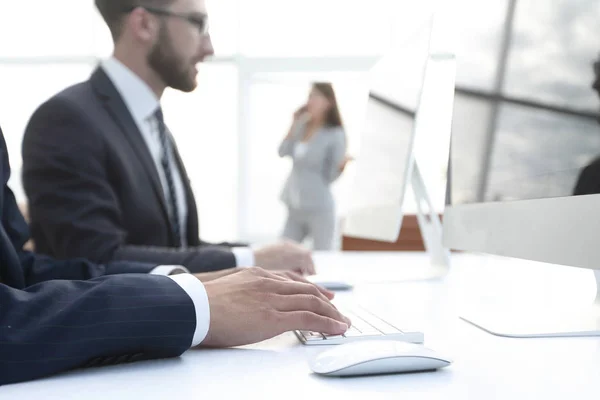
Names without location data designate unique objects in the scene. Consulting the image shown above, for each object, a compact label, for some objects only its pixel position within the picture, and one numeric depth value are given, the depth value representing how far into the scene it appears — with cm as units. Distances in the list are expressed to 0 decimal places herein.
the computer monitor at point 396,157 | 119
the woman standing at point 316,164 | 398
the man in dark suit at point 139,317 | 52
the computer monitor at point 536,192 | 61
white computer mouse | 50
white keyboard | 62
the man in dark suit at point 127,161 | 127
